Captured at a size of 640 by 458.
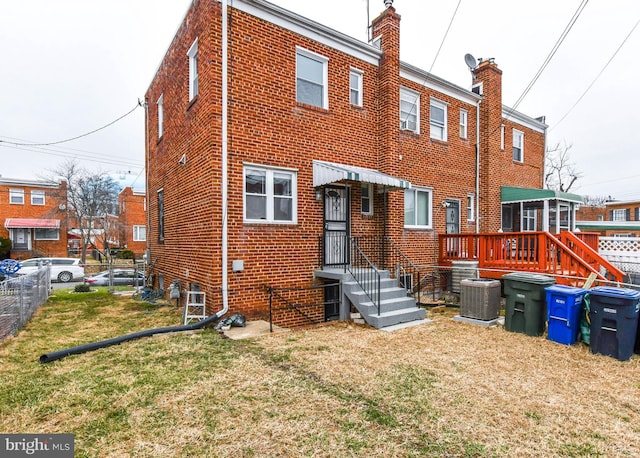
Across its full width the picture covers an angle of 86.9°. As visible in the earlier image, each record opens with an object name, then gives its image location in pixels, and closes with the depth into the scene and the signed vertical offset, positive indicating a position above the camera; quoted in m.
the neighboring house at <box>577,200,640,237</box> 40.16 +2.43
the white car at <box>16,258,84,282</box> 20.30 -2.31
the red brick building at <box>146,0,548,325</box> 7.51 +2.15
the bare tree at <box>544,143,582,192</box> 34.19 +6.28
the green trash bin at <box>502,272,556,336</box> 6.59 -1.44
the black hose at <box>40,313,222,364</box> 5.18 -1.93
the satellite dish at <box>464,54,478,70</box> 14.03 +7.10
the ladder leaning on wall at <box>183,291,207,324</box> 7.34 -1.83
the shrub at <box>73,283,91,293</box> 13.55 -2.41
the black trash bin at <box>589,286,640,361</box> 5.25 -1.44
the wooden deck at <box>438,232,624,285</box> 8.26 -0.68
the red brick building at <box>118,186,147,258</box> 33.03 +0.97
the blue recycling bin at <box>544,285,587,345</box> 5.94 -1.47
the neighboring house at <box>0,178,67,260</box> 27.33 +1.05
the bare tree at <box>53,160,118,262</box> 27.36 +2.51
